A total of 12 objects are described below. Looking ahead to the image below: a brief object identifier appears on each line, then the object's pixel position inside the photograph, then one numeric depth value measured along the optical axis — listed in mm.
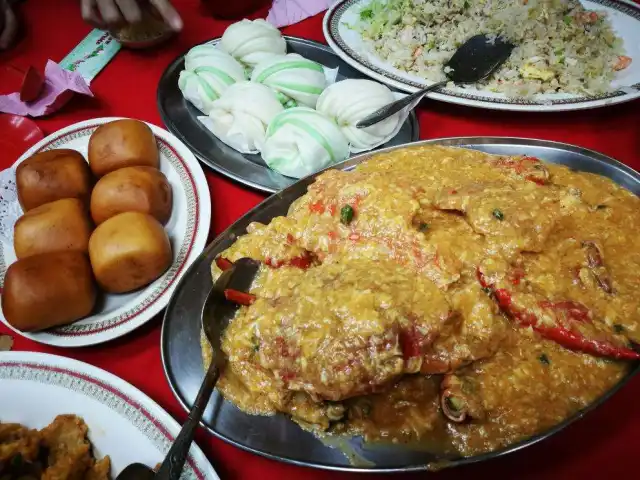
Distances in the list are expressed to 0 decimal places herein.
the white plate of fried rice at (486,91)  482
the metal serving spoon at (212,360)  272
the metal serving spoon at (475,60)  517
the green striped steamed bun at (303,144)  441
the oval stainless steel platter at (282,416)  287
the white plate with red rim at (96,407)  308
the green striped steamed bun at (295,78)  498
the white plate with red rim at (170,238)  367
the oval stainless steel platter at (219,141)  458
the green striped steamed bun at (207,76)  508
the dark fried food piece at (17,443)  294
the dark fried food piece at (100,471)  305
